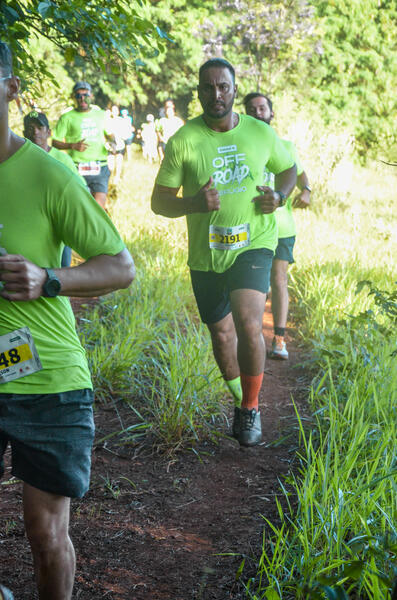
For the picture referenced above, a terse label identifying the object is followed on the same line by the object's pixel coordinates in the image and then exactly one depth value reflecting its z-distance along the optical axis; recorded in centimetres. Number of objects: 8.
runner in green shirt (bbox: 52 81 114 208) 945
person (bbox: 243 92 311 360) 604
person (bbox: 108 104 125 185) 1370
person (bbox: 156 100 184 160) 1756
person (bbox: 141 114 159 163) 2344
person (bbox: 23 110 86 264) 600
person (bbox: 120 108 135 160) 1701
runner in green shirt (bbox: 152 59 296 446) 403
